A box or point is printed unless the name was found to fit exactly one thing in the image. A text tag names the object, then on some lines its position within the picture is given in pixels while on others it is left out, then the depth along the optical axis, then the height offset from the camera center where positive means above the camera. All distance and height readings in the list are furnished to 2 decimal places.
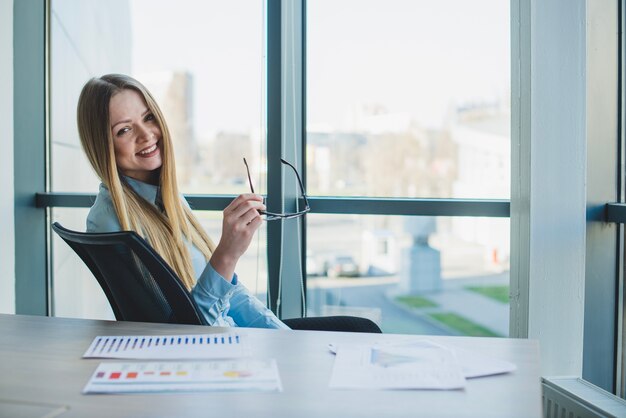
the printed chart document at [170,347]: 1.31 -0.31
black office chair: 1.50 -0.19
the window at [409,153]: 2.79 +0.20
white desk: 1.04 -0.34
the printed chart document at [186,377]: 1.14 -0.33
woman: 1.67 -0.02
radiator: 1.92 -0.64
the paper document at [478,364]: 1.19 -0.32
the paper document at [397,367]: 1.14 -0.32
